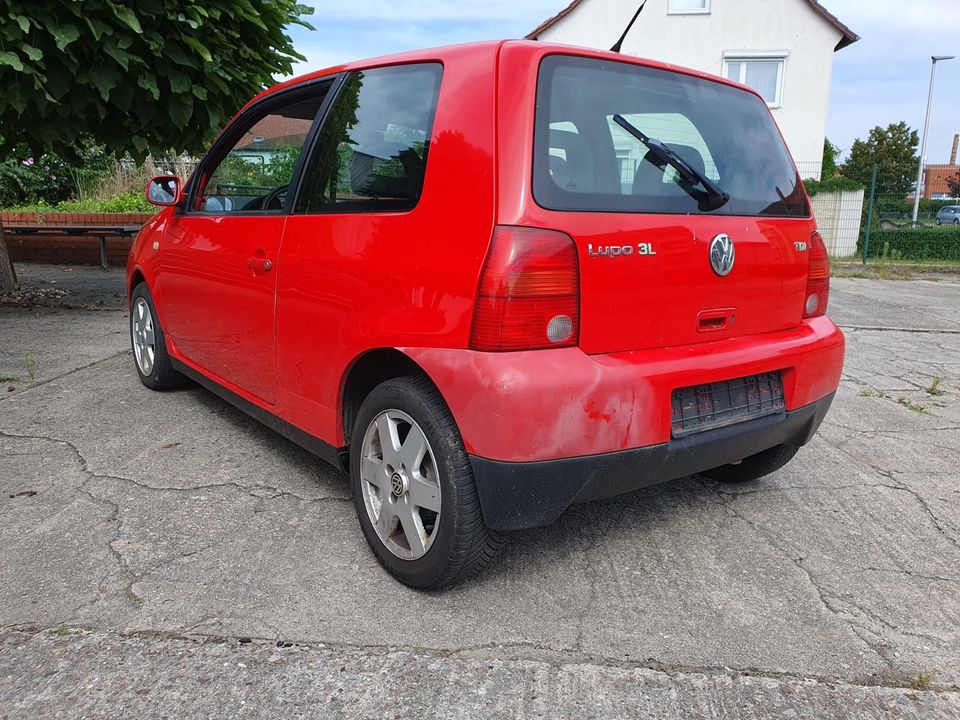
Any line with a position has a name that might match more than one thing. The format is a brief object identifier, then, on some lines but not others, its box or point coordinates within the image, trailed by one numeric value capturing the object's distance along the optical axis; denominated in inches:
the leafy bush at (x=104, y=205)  572.1
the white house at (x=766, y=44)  804.0
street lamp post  1180.7
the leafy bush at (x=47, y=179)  636.1
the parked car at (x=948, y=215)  629.0
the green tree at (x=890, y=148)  1637.6
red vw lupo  83.3
